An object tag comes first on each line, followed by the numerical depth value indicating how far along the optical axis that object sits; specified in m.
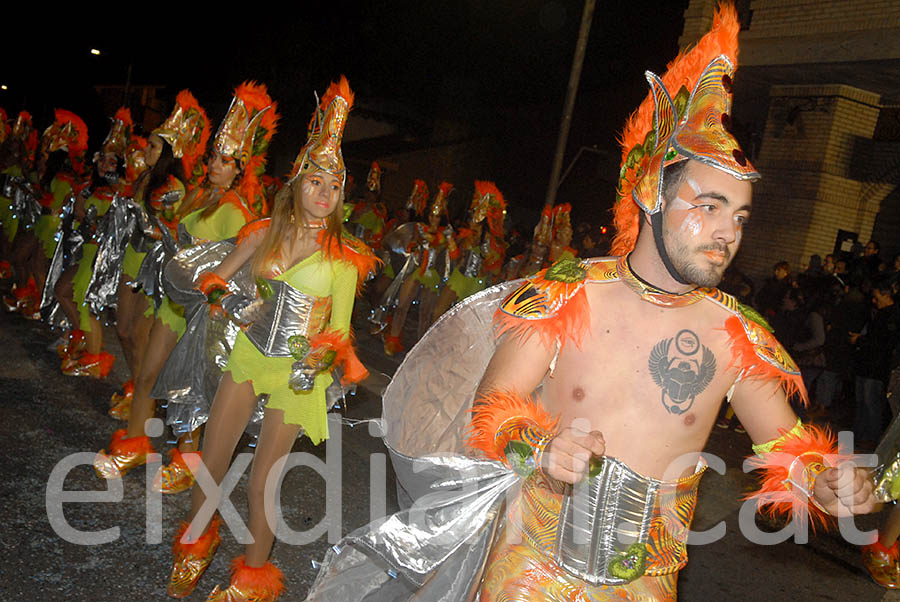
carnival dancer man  2.47
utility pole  13.27
